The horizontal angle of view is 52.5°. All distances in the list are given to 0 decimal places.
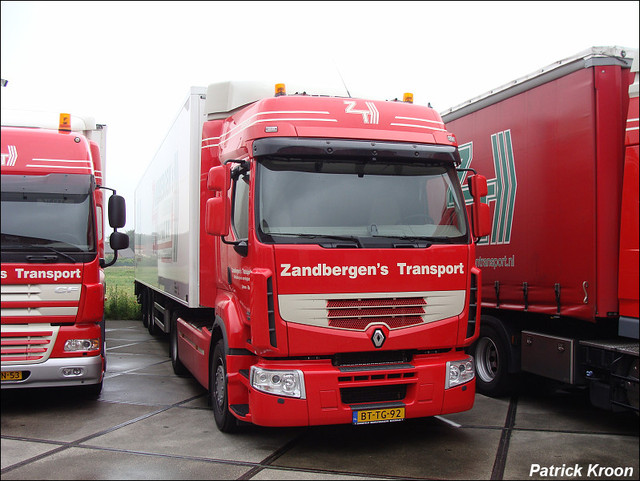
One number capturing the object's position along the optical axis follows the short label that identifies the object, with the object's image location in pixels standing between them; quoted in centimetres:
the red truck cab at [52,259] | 669
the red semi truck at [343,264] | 551
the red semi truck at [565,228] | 612
